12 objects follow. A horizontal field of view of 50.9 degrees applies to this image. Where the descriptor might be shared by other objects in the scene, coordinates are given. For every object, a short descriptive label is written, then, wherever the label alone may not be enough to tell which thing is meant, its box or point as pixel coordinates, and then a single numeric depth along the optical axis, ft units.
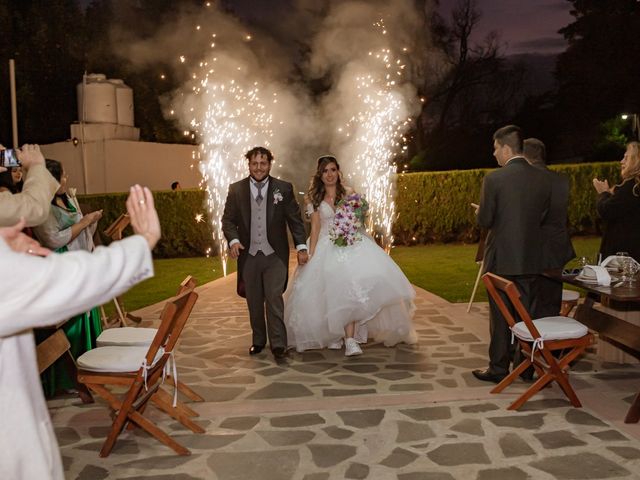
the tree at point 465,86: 107.86
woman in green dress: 19.93
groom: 23.95
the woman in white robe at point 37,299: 6.07
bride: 23.58
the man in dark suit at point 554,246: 20.88
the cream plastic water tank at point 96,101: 73.92
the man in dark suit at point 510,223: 19.53
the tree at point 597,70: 102.01
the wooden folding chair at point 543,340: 16.85
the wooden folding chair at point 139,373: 15.12
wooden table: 16.08
